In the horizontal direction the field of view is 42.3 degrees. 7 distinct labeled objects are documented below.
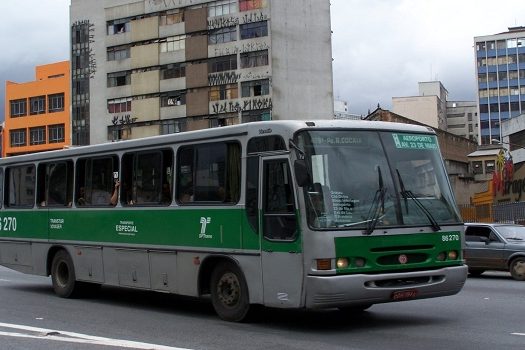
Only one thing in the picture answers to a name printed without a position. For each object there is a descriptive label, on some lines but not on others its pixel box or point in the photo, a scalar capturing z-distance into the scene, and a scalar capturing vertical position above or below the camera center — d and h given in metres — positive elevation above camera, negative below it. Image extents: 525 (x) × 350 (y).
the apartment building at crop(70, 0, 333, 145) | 72.94 +16.31
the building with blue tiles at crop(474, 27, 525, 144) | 135.62 +25.07
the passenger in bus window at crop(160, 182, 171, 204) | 11.04 +0.24
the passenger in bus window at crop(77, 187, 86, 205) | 13.20 +0.29
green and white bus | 8.66 -0.14
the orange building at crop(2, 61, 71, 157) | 92.00 +13.96
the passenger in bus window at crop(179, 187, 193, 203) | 10.60 +0.20
